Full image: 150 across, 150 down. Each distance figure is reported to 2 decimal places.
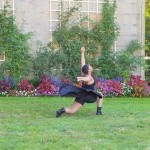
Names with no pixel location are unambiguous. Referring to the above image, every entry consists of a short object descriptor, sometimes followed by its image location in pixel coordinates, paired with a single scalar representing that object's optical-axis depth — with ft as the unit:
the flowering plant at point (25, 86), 43.60
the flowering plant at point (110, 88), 44.25
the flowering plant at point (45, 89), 43.30
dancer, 29.86
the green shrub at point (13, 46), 44.27
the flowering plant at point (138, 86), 45.37
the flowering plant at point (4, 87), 43.34
